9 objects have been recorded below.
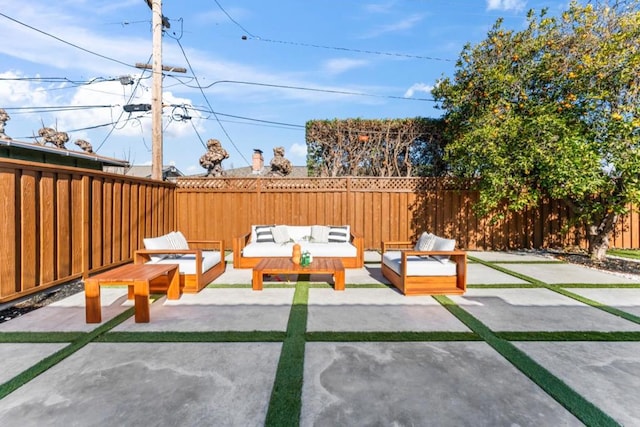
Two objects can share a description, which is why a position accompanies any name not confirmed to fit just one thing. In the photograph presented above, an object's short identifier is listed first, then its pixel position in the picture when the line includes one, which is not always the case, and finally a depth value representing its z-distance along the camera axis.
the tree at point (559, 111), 4.87
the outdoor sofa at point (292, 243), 5.62
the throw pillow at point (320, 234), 6.26
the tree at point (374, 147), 8.10
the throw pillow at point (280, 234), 6.12
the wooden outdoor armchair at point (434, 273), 3.95
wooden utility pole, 6.46
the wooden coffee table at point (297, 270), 4.13
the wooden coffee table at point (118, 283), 2.94
